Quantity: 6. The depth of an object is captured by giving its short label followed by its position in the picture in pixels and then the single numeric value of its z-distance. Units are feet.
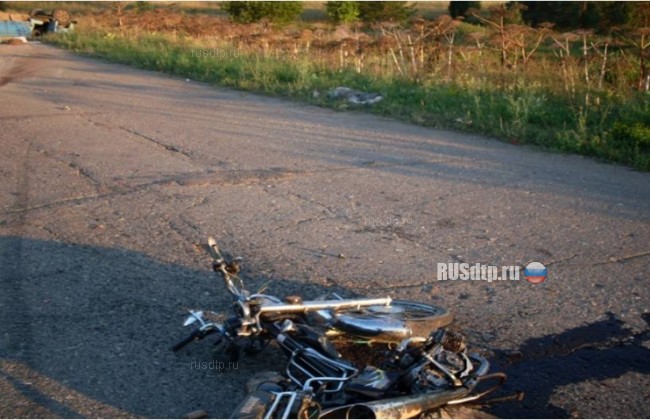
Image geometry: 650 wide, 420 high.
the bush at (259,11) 122.66
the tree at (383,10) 112.57
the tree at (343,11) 115.85
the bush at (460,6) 123.95
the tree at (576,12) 78.79
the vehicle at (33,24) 108.68
